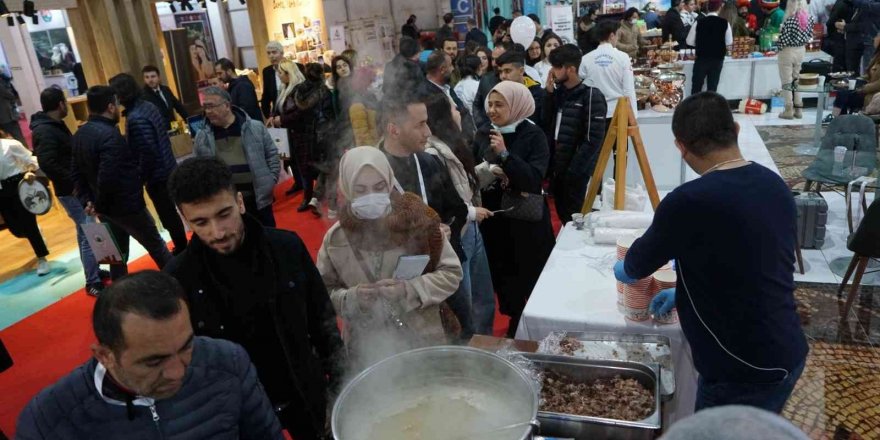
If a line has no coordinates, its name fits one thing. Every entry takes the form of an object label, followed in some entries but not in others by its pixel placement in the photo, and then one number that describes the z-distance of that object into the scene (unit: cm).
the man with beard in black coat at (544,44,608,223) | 407
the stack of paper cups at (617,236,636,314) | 233
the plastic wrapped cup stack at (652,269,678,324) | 221
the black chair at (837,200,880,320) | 330
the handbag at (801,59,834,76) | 713
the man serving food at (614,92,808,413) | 163
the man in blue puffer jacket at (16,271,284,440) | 119
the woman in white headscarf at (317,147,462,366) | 210
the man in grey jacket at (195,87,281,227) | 395
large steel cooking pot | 140
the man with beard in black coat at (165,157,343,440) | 173
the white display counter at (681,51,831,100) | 938
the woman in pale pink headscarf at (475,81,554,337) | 323
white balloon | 748
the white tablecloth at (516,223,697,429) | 226
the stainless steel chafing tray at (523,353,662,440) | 156
